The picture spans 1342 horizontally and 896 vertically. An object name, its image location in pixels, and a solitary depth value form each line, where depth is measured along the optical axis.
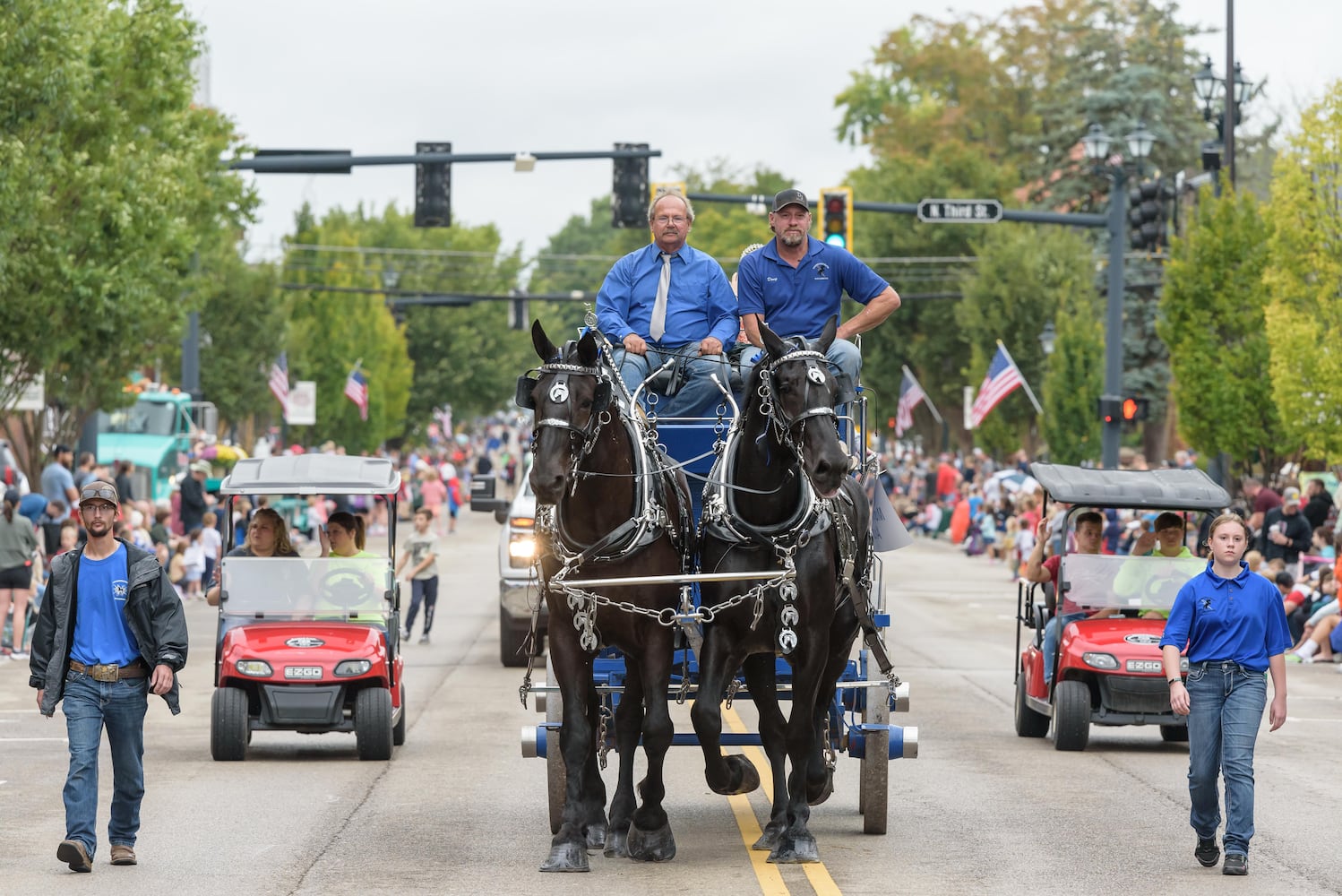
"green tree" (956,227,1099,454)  63.41
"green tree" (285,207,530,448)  71.19
